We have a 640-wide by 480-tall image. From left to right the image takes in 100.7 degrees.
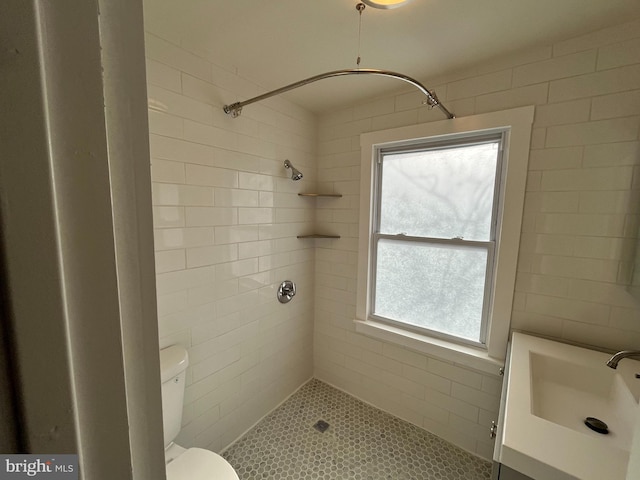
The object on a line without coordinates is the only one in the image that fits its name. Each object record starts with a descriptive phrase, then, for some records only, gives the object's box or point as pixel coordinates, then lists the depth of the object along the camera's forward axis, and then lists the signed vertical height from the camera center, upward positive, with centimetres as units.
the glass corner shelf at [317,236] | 214 -19
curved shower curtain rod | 111 +59
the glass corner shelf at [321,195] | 209 +14
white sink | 74 -68
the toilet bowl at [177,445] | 117 -115
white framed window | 151 -12
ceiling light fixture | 103 +82
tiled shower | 126 -4
